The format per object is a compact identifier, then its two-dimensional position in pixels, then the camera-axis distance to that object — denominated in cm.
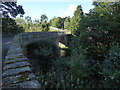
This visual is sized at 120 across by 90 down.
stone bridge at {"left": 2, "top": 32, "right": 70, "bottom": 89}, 101
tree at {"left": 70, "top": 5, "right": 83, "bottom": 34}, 2271
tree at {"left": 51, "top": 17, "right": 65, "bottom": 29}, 4688
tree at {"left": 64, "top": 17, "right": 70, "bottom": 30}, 4078
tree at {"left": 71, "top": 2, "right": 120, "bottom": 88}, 600
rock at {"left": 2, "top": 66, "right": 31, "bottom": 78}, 122
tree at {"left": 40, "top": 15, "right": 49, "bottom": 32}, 2844
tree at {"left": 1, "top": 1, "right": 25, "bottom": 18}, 1335
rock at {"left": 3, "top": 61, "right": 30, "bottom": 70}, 147
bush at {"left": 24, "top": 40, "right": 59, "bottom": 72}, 729
